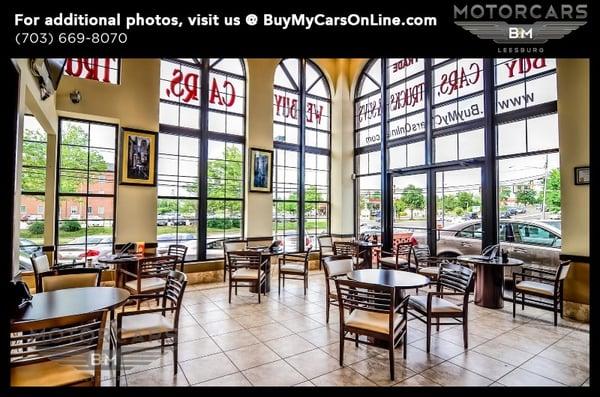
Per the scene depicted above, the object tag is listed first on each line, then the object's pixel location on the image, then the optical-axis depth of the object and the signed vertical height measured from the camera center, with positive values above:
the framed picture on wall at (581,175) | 3.72 +0.41
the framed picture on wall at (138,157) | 5.18 +0.87
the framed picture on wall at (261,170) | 6.44 +0.80
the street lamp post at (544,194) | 4.47 +0.20
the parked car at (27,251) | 4.45 -0.70
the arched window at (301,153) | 7.05 +1.35
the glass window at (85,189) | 4.85 +0.28
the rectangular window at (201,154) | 5.74 +1.07
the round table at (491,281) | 4.27 -1.08
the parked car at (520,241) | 4.35 -0.54
